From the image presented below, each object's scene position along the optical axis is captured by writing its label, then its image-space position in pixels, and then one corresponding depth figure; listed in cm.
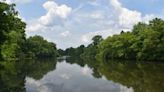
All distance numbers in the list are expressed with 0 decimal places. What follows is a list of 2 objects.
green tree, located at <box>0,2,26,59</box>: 2212
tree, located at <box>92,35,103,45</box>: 7764
